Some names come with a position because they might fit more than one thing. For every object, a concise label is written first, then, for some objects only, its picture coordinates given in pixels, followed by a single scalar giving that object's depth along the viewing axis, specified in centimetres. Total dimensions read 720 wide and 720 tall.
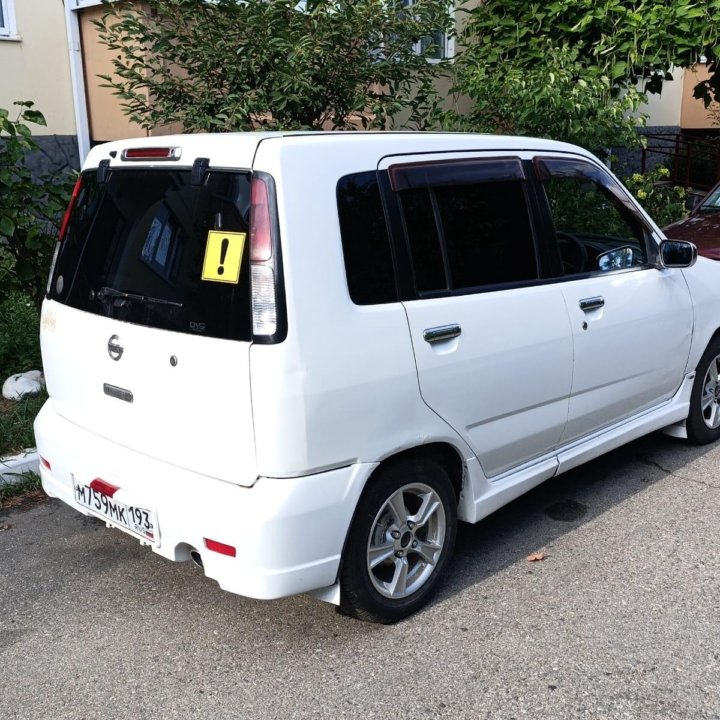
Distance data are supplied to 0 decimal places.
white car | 278
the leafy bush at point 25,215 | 551
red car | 653
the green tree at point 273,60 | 584
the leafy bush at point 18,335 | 577
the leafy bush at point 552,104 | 719
